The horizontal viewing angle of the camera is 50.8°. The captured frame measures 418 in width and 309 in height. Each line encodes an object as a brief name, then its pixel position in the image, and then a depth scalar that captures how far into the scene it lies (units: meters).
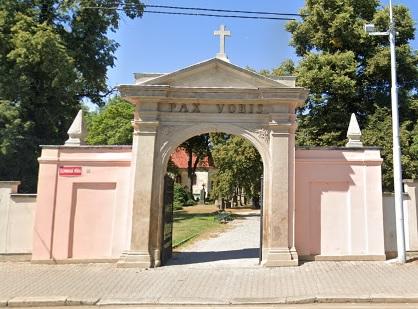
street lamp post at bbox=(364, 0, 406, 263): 12.11
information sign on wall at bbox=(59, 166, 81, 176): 12.61
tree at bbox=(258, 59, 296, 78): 30.12
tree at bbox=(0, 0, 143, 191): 23.52
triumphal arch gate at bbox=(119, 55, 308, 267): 12.09
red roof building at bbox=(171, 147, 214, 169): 69.38
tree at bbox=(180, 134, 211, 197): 49.42
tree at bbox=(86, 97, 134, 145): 41.25
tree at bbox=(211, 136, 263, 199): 38.53
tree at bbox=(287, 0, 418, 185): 26.59
